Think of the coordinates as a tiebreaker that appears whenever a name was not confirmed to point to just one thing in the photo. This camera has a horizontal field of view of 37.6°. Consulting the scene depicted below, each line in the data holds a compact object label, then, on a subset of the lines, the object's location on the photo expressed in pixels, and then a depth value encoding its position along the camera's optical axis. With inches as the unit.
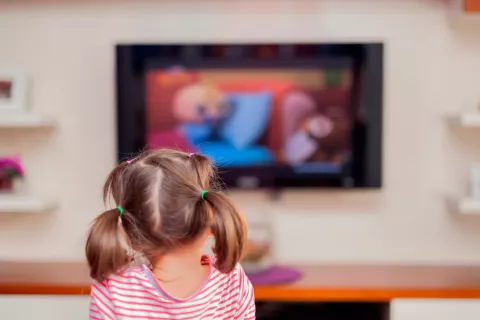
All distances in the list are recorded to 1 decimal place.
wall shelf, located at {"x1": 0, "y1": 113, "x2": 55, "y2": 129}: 120.4
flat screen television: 123.5
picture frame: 124.8
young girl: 54.1
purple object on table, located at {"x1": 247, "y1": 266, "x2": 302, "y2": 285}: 115.3
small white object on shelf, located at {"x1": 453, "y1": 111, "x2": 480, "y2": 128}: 117.2
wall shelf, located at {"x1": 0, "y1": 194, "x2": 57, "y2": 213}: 121.4
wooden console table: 112.0
